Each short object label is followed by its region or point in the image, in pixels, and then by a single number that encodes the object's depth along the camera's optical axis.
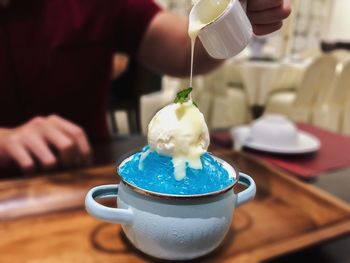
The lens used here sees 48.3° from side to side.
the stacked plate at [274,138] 0.71
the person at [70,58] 0.63
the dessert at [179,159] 0.31
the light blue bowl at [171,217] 0.30
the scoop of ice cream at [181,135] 0.31
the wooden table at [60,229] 0.36
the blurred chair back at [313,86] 2.07
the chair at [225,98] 2.24
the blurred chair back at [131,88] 1.65
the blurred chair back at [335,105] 2.20
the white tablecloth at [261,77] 2.09
